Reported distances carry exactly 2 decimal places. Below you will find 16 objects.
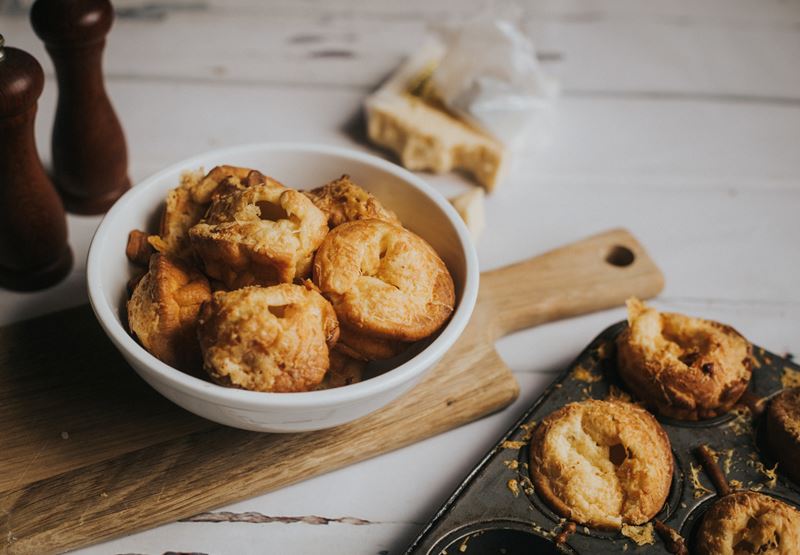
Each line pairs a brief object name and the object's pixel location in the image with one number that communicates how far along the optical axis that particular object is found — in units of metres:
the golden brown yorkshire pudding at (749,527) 0.55
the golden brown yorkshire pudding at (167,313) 0.56
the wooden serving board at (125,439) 0.57
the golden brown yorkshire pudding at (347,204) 0.61
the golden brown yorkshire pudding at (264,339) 0.53
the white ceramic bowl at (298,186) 0.54
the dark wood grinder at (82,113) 0.65
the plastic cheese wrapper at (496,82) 0.82
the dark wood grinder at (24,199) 0.60
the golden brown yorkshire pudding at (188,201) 0.60
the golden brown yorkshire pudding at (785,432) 0.59
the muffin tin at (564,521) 0.56
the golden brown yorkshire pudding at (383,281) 0.56
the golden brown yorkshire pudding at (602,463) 0.57
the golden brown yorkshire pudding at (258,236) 0.56
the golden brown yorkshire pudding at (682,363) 0.61
